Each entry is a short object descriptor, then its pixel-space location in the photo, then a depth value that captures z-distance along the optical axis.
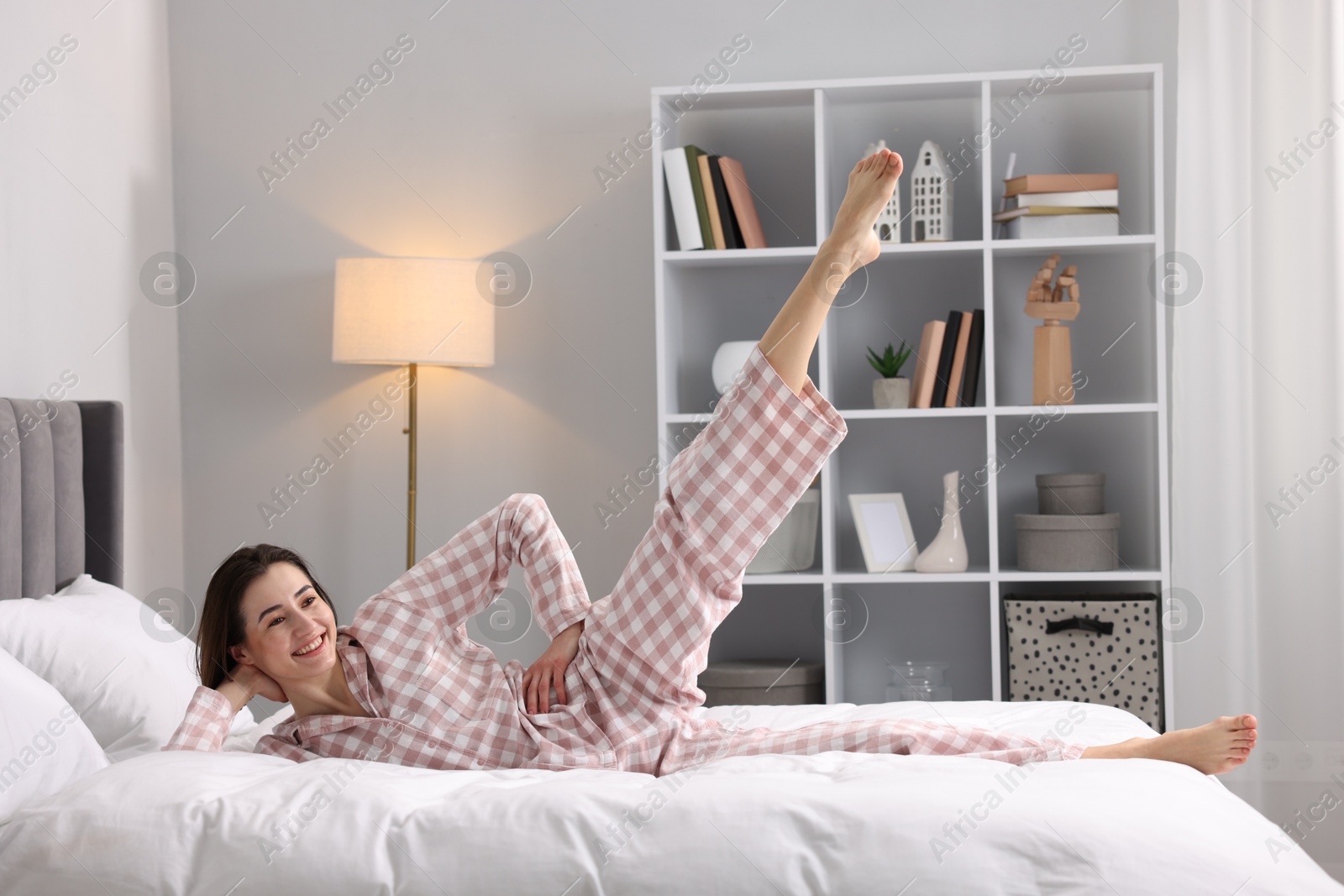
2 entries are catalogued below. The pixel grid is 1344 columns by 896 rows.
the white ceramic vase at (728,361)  2.72
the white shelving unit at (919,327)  2.68
